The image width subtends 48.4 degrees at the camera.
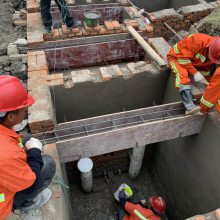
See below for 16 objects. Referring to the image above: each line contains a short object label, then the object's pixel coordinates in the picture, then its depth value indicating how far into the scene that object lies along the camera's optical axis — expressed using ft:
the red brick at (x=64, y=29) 15.63
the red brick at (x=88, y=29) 15.94
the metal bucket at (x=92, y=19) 15.49
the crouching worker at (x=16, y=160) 5.76
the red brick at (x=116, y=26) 16.28
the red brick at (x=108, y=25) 16.16
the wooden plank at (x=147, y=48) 13.80
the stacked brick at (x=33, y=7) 17.81
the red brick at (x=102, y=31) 16.14
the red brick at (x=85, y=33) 15.98
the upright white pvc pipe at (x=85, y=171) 12.86
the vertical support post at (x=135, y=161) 14.43
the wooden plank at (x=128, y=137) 10.68
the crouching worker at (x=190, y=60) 11.64
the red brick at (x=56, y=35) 15.62
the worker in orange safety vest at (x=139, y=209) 12.99
